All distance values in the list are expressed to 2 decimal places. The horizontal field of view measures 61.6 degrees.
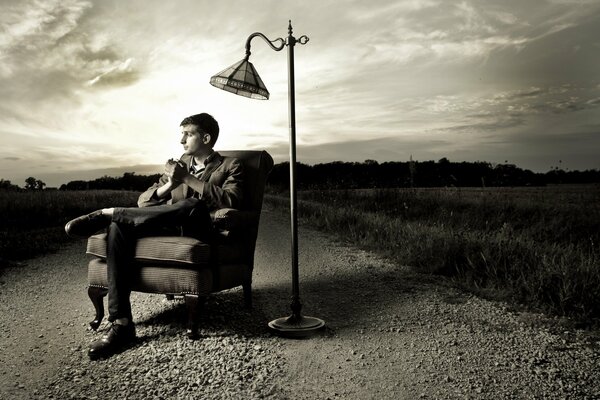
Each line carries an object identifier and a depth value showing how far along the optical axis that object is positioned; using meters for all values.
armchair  3.66
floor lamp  3.83
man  3.62
